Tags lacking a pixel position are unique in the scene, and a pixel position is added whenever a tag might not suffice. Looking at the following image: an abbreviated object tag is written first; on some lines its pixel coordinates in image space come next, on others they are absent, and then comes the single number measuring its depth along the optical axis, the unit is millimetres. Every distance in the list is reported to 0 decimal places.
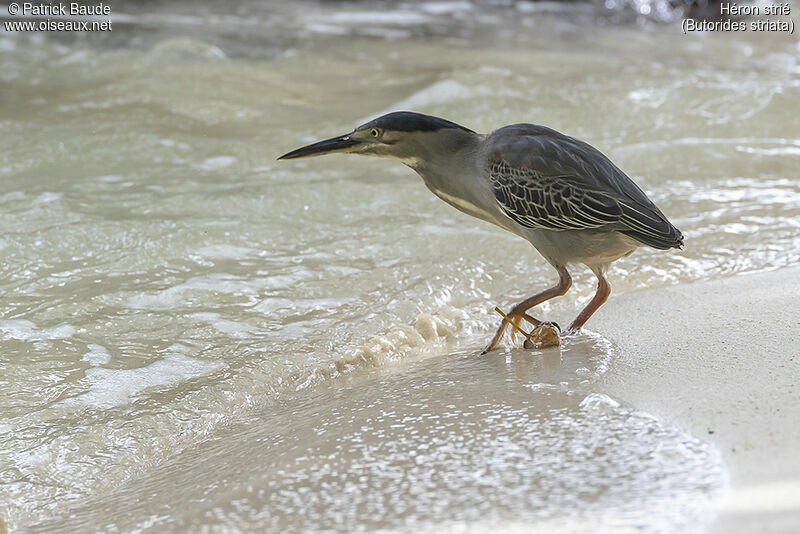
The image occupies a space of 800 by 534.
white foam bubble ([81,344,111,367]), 7642
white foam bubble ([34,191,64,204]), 11094
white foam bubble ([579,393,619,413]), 5512
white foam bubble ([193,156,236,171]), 12610
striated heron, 7246
